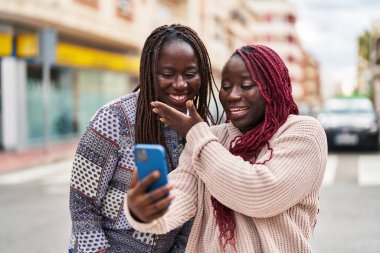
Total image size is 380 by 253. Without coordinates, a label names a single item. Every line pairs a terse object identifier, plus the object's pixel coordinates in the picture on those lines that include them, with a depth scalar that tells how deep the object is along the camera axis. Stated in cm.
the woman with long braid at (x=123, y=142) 202
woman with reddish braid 169
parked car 1473
